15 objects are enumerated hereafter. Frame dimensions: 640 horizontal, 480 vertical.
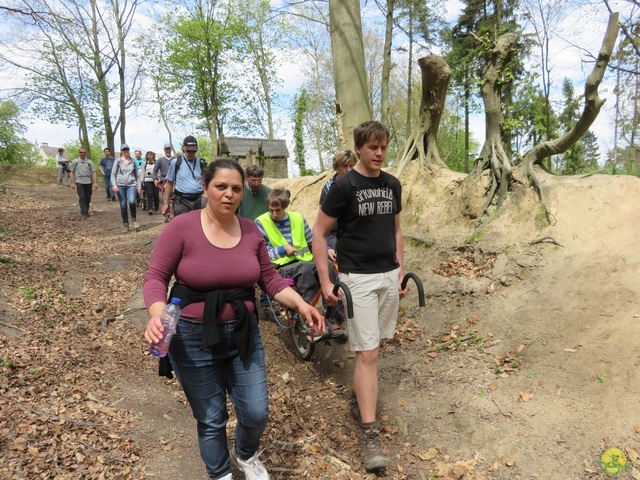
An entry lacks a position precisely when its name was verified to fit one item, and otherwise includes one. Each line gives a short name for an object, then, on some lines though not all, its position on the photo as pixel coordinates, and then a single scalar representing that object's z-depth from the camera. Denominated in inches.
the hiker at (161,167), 450.6
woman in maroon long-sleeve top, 85.3
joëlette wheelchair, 168.6
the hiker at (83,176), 421.1
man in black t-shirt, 116.8
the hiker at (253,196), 211.8
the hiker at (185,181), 256.7
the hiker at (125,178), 381.7
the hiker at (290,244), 176.2
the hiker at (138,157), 540.1
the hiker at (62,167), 776.0
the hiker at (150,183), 501.7
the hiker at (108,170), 580.7
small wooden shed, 1074.6
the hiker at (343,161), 181.2
